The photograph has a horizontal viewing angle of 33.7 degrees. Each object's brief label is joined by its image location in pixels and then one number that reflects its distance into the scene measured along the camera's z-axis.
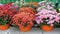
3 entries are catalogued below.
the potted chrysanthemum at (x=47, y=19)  1.38
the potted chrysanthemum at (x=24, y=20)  1.37
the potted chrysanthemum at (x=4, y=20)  1.45
